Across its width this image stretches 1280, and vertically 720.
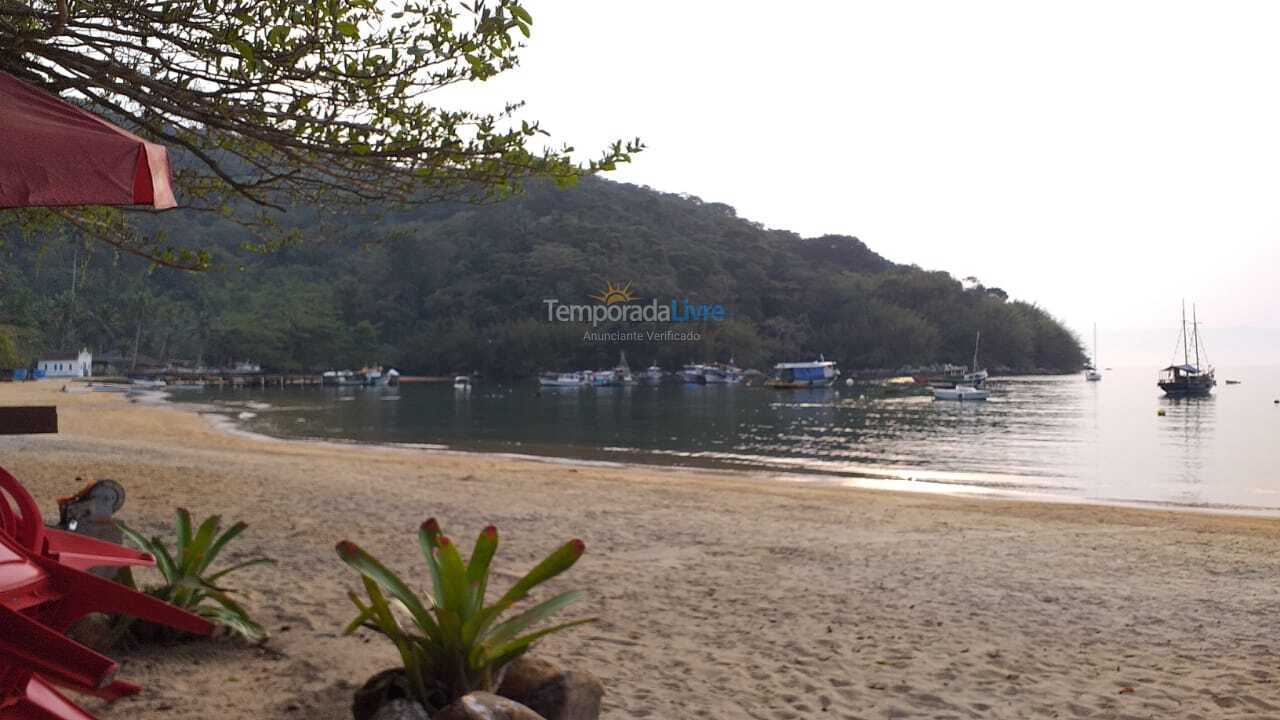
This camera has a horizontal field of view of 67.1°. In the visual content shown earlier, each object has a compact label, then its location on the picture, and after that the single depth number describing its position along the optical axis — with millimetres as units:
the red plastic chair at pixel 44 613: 2377
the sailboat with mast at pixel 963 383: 59312
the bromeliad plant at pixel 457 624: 3158
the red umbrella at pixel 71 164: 2307
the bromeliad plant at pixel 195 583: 4156
